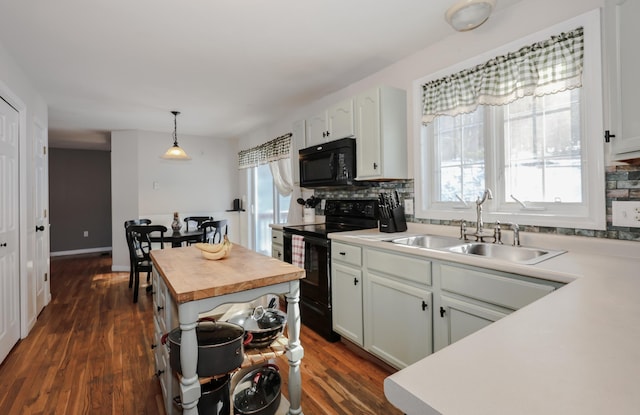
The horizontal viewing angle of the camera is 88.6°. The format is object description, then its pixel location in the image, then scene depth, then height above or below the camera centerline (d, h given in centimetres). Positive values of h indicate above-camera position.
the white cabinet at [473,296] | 141 -42
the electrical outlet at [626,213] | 153 -4
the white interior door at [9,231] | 236 -13
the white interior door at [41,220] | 324 -7
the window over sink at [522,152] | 169 +35
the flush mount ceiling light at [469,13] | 168 +103
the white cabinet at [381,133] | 255 +60
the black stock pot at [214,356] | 133 -60
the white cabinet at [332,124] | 282 +78
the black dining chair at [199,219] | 509 -12
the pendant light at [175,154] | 418 +74
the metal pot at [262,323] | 160 -60
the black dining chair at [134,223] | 417 -16
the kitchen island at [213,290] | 126 -32
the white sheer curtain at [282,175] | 441 +48
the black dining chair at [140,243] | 371 -37
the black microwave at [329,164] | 281 +42
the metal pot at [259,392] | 152 -89
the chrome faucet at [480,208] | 206 -1
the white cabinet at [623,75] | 121 +50
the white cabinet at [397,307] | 187 -61
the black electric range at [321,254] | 264 -38
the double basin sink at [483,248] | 175 -25
